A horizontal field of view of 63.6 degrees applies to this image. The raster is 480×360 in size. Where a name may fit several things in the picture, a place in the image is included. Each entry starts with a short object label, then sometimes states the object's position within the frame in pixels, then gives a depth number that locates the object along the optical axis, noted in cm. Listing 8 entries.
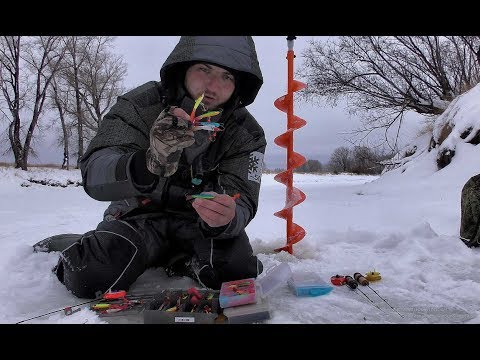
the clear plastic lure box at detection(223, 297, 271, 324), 143
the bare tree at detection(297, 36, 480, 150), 784
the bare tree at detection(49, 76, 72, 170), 1232
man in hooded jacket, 174
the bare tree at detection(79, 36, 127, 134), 1205
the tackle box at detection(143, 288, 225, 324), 138
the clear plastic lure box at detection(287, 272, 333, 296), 177
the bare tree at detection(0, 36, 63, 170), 1083
